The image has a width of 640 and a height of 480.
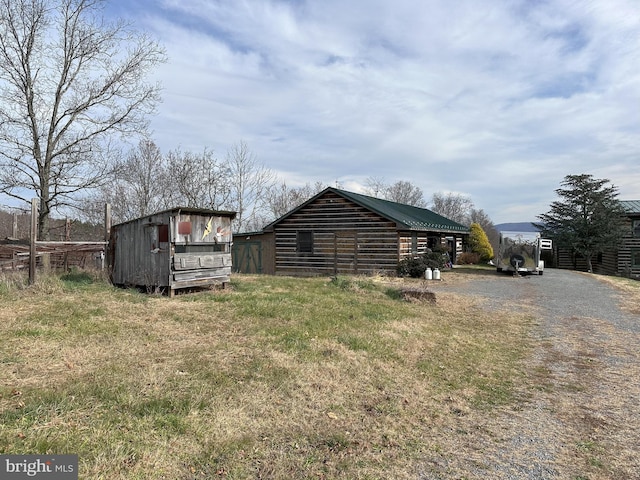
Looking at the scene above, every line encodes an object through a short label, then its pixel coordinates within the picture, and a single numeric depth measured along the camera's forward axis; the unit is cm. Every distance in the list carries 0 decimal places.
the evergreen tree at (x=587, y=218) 2956
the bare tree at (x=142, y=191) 3212
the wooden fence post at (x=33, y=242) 928
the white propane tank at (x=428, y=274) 1850
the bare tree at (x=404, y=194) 6147
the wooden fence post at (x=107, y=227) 1243
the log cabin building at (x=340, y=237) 1970
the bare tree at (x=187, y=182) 3362
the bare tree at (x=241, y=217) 3681
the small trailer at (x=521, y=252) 2153
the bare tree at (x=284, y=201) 4667
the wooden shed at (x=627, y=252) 3055
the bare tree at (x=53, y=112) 1507
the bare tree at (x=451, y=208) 7094
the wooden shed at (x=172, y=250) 1062
